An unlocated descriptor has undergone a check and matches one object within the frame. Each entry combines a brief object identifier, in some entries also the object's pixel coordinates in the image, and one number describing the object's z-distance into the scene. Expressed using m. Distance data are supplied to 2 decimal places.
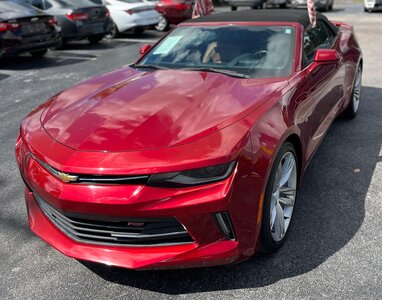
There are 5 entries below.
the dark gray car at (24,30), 8.70
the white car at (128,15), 13.06
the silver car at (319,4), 21.20
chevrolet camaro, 2.31
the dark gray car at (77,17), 11.17
